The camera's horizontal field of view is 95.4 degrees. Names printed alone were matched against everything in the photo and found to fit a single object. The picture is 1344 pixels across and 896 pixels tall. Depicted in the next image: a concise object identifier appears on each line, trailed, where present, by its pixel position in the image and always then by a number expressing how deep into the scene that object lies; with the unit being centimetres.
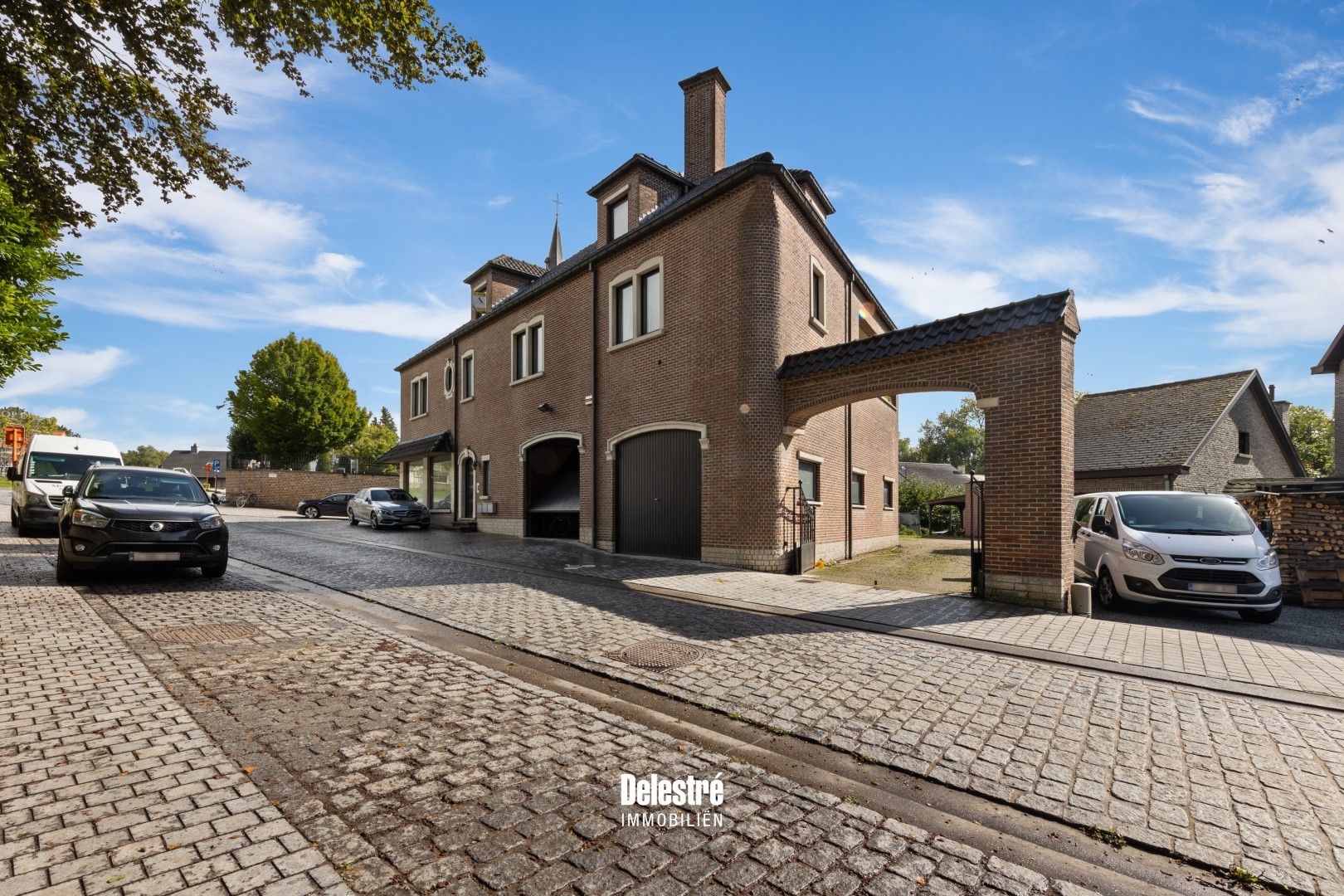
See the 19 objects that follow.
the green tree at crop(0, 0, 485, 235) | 707
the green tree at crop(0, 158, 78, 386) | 1044
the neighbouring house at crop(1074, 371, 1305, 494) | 1919
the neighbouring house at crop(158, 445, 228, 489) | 8594
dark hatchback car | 3192
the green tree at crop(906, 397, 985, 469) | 7400
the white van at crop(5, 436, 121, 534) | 1408
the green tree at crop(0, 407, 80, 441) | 6831
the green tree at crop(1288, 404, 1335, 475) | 4647
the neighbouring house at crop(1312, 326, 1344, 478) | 2070
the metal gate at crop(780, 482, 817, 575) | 1176
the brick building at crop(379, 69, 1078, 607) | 889
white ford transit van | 795
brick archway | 851
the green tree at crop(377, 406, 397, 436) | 9816
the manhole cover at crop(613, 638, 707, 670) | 533
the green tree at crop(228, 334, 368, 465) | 4369
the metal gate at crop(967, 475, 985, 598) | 922
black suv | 799
